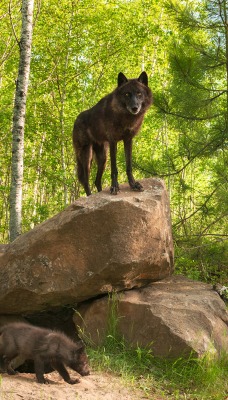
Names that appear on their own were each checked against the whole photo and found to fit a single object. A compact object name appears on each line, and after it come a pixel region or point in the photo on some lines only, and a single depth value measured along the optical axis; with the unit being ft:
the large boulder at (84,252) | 19.43
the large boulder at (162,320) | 18.74
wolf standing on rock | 21.38
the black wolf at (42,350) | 16.39
